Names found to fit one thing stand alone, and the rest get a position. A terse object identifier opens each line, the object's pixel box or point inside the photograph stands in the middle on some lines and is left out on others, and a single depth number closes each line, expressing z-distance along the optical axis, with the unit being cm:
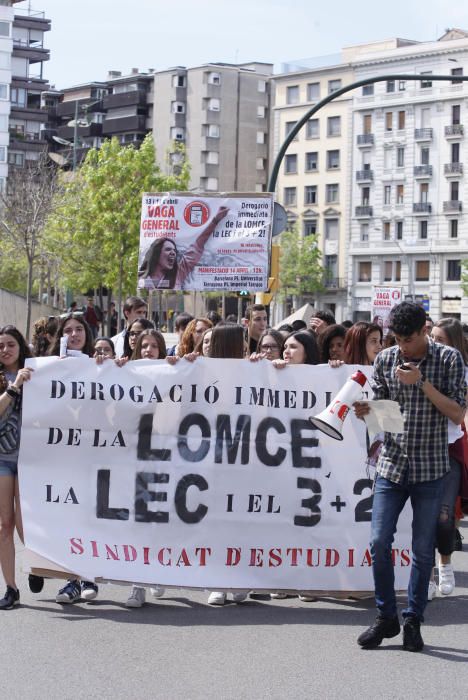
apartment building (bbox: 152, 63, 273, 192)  10844
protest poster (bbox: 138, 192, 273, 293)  1669
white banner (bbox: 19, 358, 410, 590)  848
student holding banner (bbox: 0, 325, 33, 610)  834
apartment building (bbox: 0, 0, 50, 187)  12300
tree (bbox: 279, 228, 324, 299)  9675
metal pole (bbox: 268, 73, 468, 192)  2089
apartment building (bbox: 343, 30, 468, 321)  9175
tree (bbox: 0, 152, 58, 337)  5425
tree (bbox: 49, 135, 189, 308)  6000
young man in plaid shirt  712
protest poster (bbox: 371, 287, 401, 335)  3275
